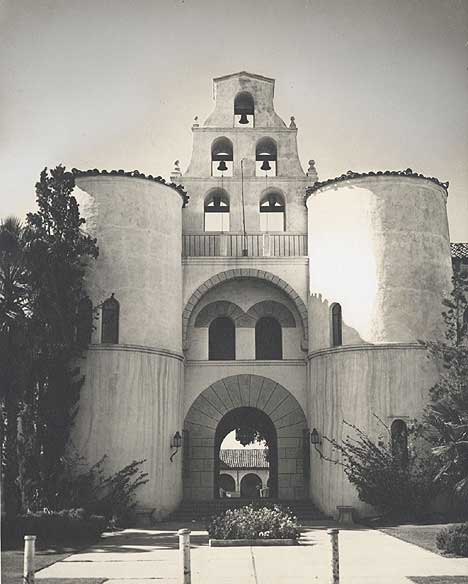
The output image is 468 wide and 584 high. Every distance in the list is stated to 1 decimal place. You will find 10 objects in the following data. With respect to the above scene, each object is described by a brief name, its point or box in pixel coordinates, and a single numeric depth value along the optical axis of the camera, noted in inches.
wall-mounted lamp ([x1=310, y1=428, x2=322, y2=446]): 1145.4
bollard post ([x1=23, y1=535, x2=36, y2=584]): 511.2
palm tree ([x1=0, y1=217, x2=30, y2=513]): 906.7
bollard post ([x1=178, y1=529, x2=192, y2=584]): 530.9
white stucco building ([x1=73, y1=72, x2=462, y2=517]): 1102.4
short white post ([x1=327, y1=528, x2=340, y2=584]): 519.6
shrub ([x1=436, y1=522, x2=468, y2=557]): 709.3
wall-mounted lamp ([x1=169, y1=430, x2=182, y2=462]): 1141.1
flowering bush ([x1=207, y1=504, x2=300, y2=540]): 805.2
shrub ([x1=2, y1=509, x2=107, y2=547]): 804.0
